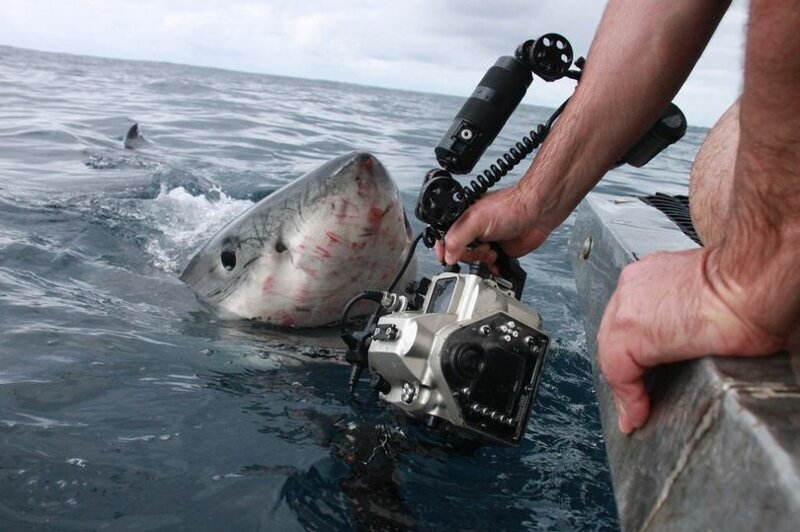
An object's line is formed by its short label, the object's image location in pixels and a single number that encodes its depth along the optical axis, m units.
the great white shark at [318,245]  2.91
